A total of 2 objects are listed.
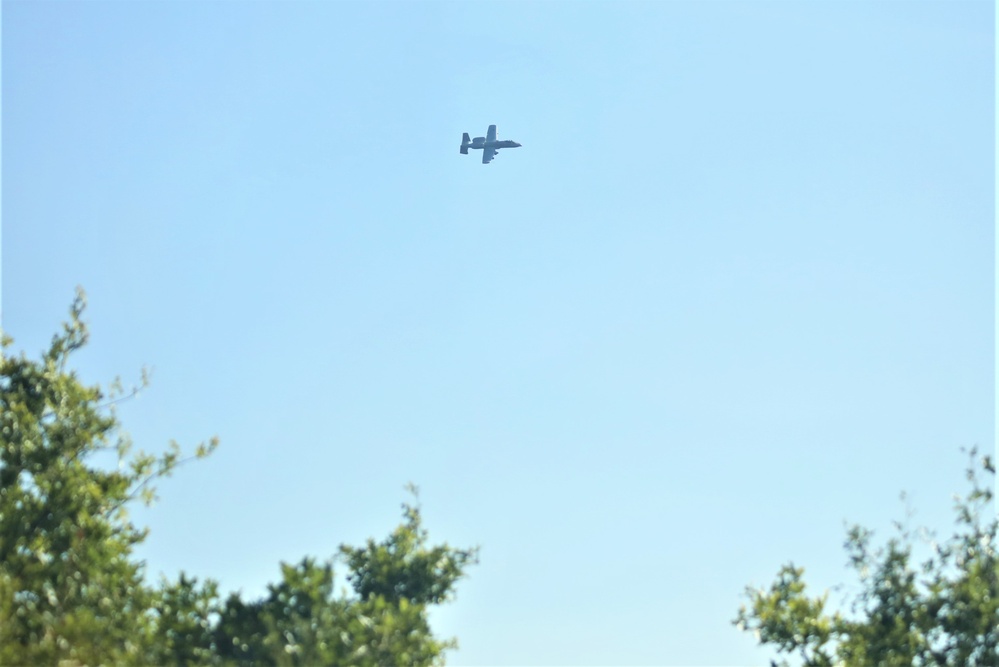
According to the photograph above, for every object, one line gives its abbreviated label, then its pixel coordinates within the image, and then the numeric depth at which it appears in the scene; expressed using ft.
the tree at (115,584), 109.09
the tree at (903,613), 122.42
